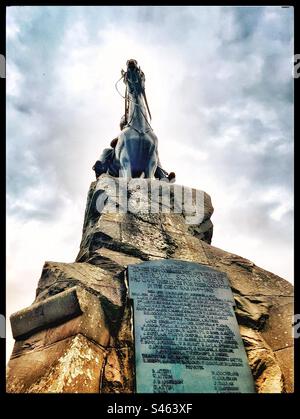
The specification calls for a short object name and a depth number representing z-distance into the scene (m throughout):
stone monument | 3.65
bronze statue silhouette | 7.62
